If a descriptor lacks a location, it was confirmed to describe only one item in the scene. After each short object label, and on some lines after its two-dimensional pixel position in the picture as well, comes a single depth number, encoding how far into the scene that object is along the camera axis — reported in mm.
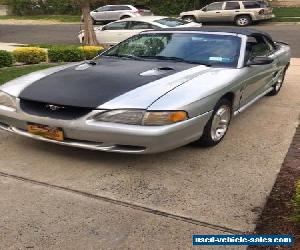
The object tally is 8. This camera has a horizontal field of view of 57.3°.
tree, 10092
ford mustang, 2616
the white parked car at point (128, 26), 9930
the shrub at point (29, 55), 6981
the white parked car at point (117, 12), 16529
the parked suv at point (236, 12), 15177
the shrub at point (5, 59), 6524
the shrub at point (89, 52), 7259
